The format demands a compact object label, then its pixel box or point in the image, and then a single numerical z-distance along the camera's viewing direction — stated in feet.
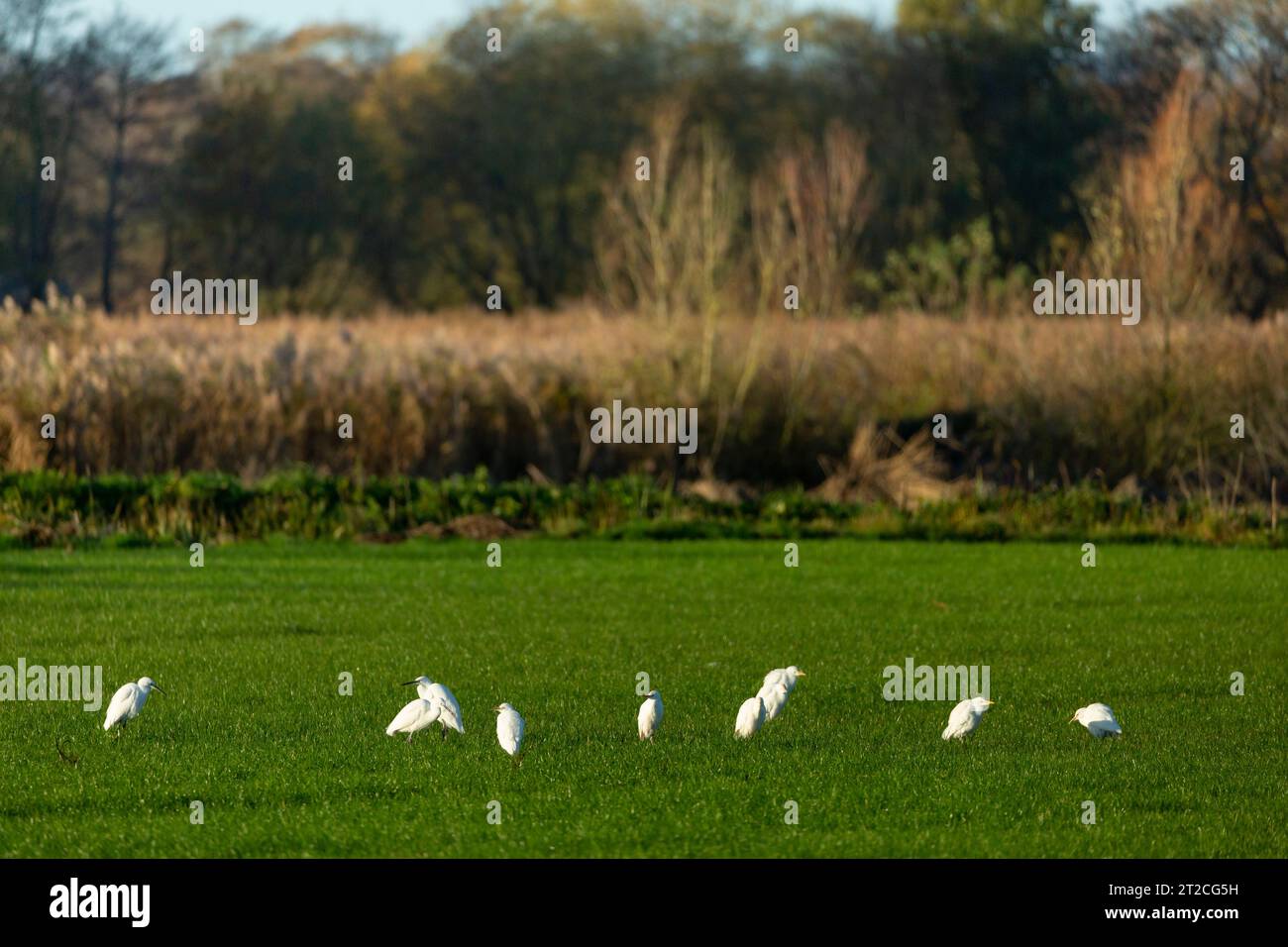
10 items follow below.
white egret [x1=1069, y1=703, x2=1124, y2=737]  58.80
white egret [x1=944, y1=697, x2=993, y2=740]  58.54
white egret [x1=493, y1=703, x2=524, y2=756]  54.08
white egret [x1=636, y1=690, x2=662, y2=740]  57.93
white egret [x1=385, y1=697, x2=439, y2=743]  56.29
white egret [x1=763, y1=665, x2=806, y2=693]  61.00
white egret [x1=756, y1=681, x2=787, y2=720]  59.82
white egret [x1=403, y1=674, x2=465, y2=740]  56.39
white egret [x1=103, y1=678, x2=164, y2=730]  58.80
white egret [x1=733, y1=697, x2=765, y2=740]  58.29
